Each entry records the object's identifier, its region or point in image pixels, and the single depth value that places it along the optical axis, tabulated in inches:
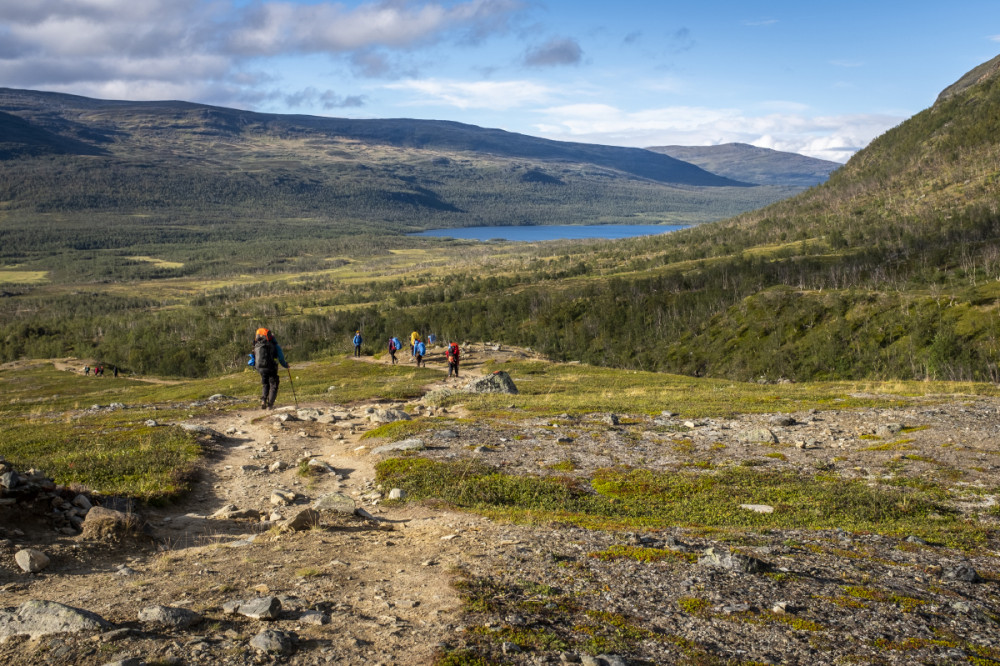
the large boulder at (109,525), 407.8
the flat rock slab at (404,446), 706.2
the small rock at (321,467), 648.6
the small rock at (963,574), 358.6
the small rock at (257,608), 286.8
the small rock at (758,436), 764.6
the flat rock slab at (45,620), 261.0
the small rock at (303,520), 443.8
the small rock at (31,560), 346.0
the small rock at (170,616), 277.1
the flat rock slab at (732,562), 362.9
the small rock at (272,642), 256.7
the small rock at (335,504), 490.0
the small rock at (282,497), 544.2
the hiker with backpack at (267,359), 927.4
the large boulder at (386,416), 927.5
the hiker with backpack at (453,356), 1589.6
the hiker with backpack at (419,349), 1859.0
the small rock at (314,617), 286.0
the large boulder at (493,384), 1325.0
